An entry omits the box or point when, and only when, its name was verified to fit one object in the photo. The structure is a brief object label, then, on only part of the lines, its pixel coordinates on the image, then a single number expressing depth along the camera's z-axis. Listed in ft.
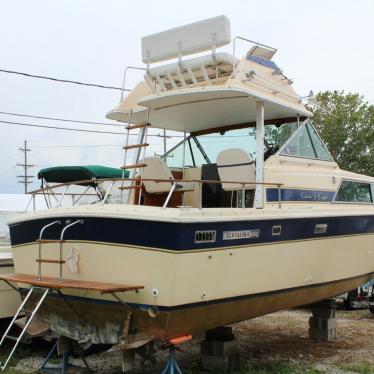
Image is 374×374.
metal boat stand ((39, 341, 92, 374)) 20.53
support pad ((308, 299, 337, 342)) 26.81
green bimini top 24.50
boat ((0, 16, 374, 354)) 16.51
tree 76.59
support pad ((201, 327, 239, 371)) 21.34
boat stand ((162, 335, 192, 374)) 17.16
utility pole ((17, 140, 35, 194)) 121.53
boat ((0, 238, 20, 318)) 24.71
